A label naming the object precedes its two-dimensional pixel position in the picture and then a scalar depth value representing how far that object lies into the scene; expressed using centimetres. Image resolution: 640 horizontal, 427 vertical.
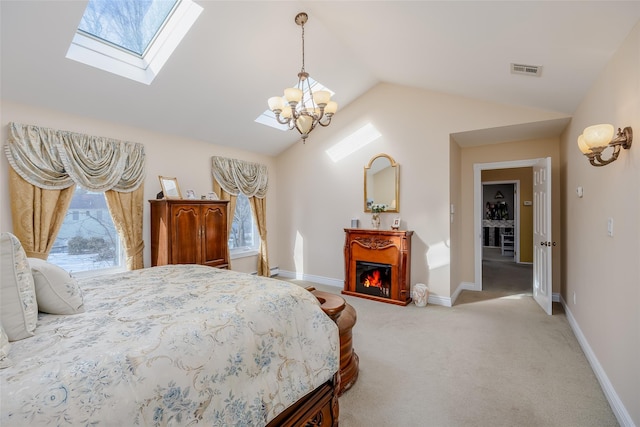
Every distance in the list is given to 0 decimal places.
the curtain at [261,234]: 537
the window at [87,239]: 326
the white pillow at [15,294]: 114
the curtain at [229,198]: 473
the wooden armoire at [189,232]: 364
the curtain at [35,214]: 283
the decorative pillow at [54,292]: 141
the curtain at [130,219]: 351
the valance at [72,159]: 284
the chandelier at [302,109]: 269
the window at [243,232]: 516
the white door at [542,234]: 374
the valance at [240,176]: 471
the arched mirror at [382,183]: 451
